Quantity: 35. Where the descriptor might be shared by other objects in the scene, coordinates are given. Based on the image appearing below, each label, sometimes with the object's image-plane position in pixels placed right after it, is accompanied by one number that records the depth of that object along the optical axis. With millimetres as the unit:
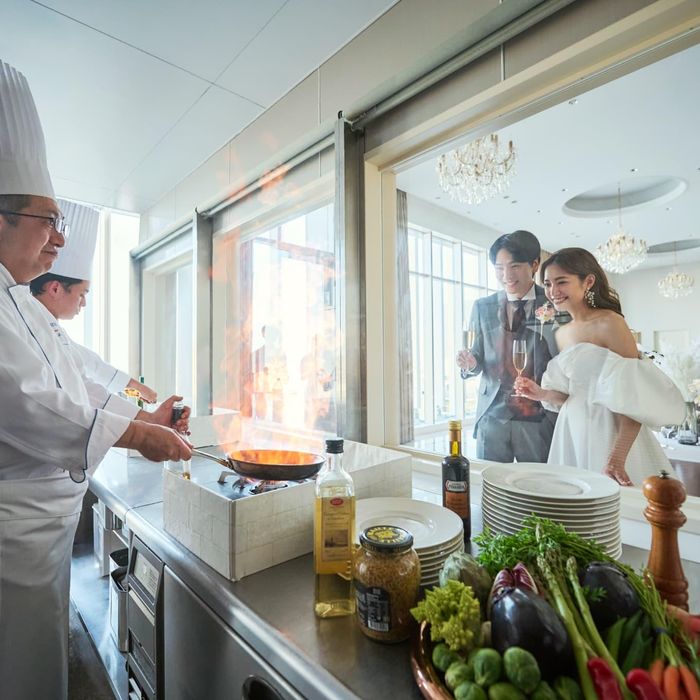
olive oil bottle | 786
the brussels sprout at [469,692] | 471
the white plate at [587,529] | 841
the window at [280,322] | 1900
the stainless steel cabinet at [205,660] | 743
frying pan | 1049
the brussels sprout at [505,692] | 461
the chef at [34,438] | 999
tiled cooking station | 861
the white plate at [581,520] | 844
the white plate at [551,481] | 893
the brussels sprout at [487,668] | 484
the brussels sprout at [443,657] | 547
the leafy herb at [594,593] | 587
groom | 1239
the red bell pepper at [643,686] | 435
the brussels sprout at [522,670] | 468
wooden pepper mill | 686
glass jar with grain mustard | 660
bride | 1044
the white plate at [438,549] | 785
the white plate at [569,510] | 845
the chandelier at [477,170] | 1302
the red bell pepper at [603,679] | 451
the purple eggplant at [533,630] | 499
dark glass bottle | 1029
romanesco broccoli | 546
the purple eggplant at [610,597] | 576
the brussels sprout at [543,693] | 459
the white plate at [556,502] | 845
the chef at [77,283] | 2051
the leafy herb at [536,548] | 673
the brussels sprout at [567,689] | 465
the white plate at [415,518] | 848
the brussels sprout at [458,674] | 507
